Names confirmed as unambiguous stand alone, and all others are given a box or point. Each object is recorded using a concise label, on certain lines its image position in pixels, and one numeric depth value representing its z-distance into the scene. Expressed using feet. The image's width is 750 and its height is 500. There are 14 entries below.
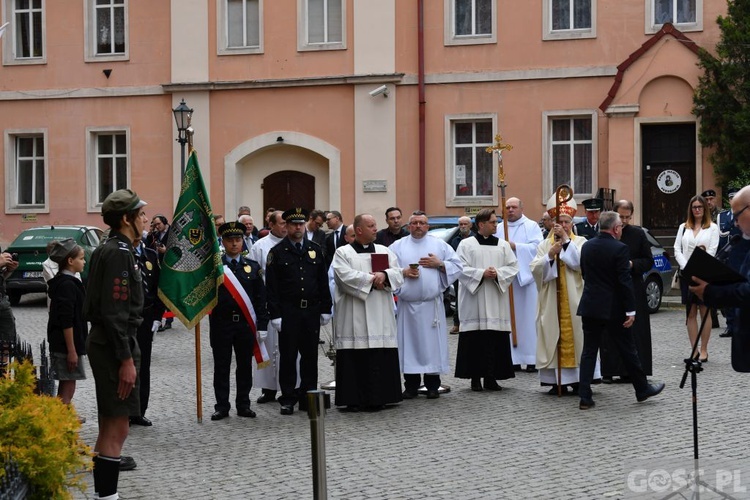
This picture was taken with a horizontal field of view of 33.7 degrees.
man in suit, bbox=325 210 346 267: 62.90
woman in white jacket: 54.29
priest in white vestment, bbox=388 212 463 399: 42.55
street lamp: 83.93
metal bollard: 20.58
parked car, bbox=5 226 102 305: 80.41
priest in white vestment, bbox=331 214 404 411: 39.73
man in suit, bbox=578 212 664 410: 38.81
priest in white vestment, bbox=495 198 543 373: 48.11
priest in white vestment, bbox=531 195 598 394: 42.60
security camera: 93.04
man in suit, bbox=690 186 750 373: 23.67
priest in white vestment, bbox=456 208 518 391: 43.42
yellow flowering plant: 20.25
